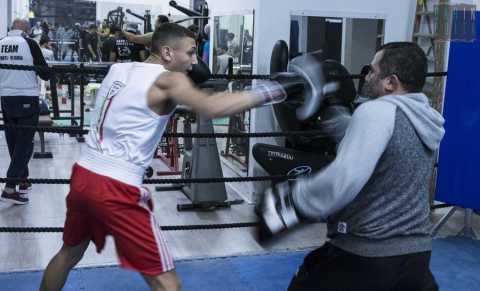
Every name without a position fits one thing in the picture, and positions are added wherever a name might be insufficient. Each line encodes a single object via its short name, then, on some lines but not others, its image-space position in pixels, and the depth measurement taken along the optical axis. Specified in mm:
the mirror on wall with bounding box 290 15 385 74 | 4715
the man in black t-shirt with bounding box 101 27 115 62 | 8867
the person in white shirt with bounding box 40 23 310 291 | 1895
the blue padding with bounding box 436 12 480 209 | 3539
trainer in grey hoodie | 1410
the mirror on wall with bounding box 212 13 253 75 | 5000
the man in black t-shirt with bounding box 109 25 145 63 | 6450
